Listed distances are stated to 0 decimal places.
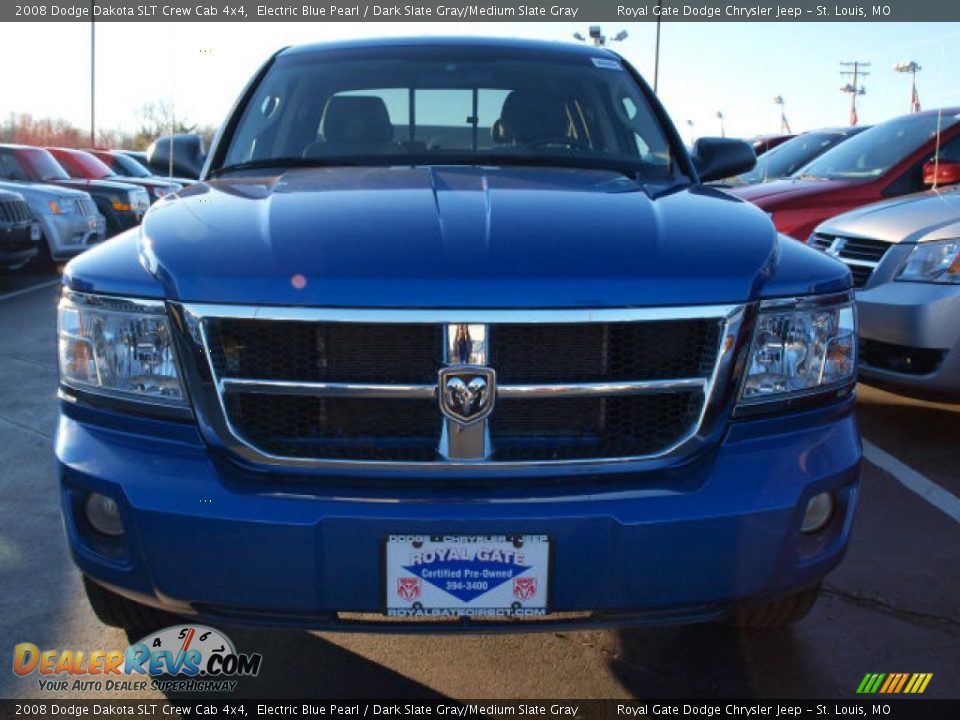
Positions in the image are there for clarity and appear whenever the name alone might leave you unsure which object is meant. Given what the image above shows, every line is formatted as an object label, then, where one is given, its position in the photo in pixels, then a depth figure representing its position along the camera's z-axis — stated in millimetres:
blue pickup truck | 1984
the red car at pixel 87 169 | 14707
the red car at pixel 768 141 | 15086
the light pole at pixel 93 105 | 30716
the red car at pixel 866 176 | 7102
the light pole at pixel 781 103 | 38991
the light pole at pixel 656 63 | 29438
